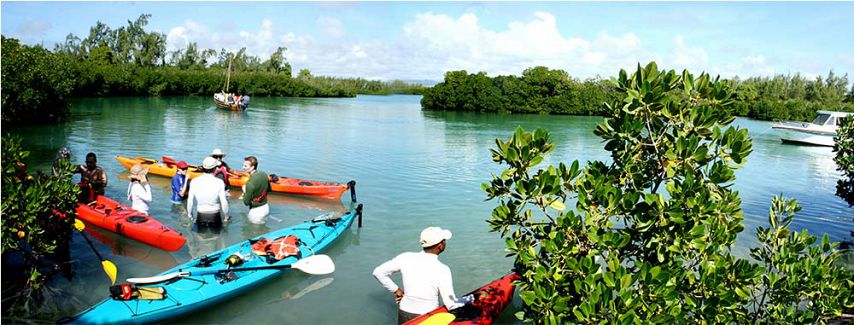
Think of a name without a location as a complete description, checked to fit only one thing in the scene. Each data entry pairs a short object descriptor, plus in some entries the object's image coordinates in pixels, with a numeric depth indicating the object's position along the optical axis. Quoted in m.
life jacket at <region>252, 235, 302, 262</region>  9.19
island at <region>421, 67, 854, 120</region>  65.06
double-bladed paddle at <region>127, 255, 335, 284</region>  8.49
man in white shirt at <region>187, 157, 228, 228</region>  9.73
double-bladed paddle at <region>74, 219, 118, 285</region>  7.49
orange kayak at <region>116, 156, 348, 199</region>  15.05
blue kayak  6.77
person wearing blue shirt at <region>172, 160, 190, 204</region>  11.86
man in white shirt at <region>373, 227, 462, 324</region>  5.65
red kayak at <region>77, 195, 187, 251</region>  9.77
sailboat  45.19
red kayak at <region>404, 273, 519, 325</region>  6.40
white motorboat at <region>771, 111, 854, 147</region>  35.22
